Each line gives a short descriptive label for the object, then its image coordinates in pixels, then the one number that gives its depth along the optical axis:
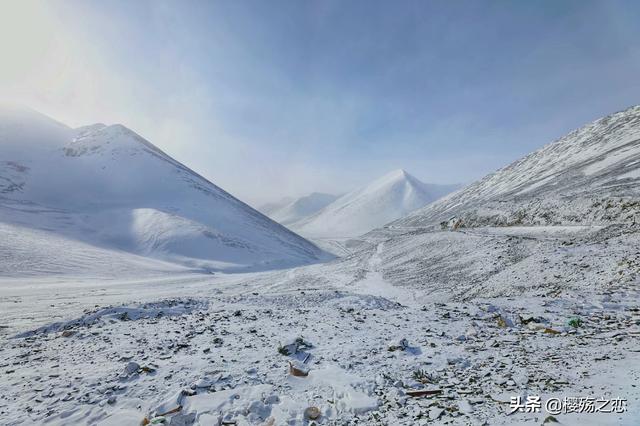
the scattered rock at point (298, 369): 8.81
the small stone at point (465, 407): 6.15
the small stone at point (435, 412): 6.14
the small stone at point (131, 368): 9.45
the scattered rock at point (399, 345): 10.10
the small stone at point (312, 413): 6.89
